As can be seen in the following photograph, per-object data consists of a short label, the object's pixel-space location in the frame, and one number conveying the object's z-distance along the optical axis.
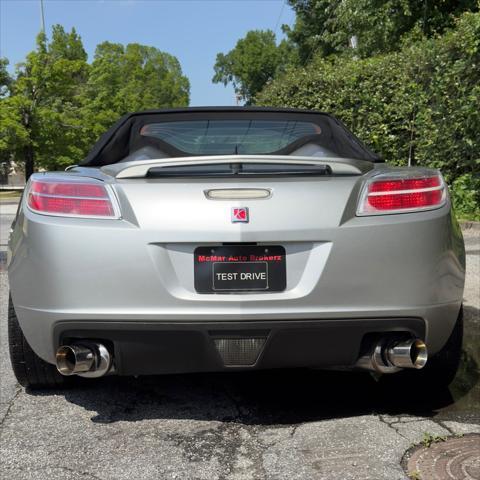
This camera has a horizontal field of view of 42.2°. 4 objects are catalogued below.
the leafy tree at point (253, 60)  72.19
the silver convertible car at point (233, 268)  2.46
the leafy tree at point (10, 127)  29.25
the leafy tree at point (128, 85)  35.44
